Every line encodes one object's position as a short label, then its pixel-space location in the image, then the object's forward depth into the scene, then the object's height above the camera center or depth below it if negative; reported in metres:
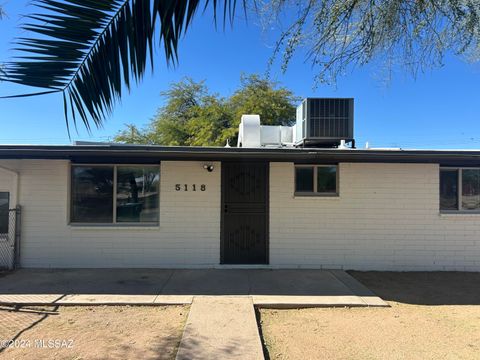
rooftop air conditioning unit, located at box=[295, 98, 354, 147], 8.52 +1.54
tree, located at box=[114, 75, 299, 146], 26.19 +5.56
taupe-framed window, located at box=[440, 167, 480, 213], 7.77 -0.07
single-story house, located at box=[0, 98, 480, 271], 7.49 -0.65
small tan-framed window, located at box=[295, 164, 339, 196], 7.70 +0.11
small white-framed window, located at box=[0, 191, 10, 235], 7.45 -0.66
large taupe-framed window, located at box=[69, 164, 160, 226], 7.57 -0.28
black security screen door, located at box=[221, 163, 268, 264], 7.61 -0.68
